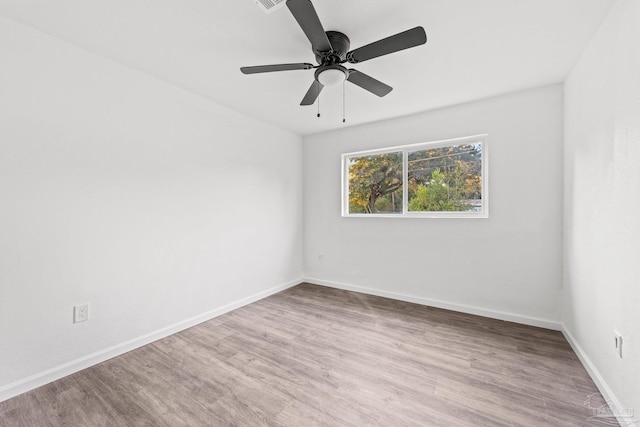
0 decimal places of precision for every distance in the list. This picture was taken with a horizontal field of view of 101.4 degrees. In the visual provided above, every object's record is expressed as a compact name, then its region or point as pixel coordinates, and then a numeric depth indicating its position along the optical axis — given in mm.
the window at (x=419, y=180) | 3014
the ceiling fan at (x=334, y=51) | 1340
